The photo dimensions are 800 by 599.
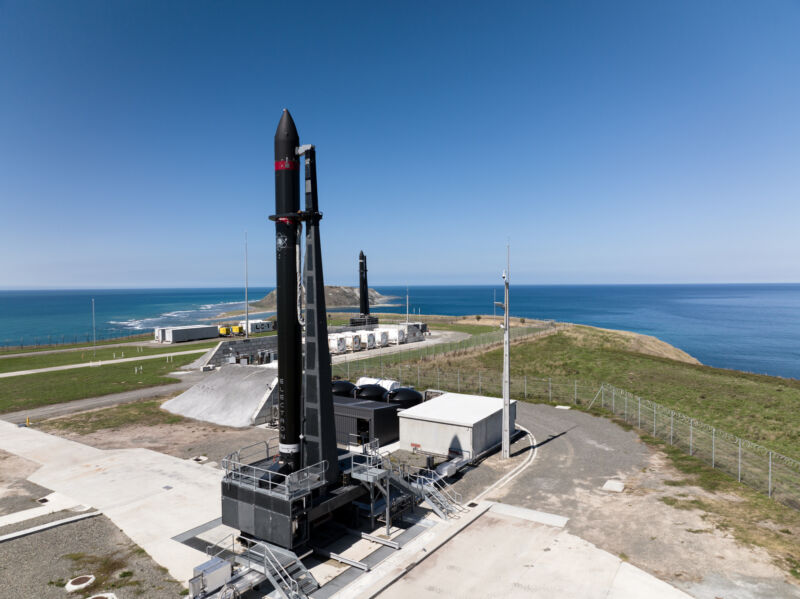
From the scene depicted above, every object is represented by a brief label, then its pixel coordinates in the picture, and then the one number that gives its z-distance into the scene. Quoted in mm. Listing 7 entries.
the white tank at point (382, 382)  39819
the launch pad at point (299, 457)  17281
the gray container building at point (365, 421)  31688
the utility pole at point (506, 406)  27125
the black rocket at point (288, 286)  18953
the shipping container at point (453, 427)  28391
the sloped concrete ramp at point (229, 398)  37969
